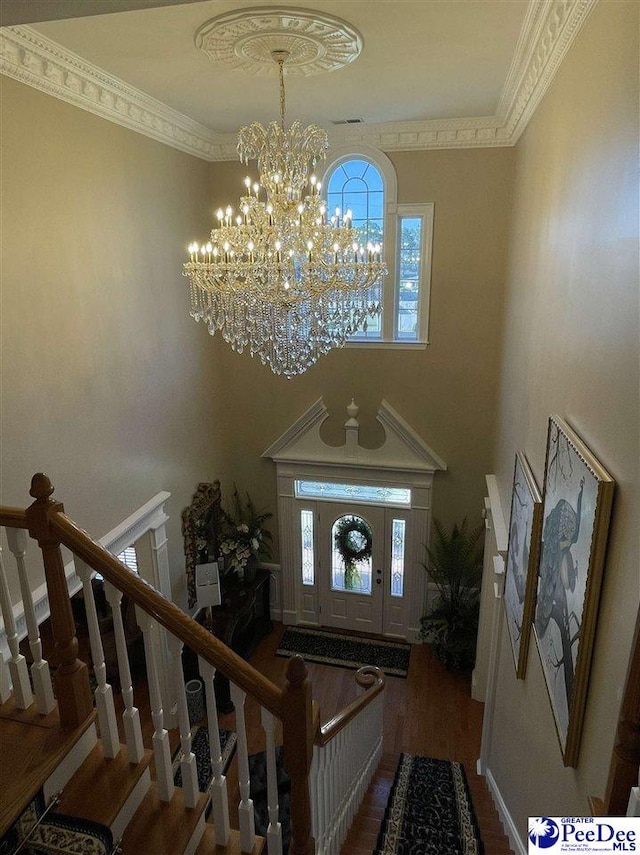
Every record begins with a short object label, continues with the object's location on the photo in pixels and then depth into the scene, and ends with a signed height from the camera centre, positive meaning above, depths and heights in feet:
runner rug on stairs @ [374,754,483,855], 11.99 -12.67
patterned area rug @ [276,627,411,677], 22.86 -15.54
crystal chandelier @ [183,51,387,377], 11.15 +0.01
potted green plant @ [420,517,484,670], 21.58 -12.64
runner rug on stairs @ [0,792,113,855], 6.49 -6.39
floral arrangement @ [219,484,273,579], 22.54 -10.74
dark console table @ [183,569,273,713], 20.18 -13.42
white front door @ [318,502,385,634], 23.53 -13.26
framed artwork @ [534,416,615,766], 6.73 -4.08
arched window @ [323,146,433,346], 19.99 +1.12
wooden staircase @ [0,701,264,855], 6.86 -6.42
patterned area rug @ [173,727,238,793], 16.46 -14.46
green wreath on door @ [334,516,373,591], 23.58 -11.31
